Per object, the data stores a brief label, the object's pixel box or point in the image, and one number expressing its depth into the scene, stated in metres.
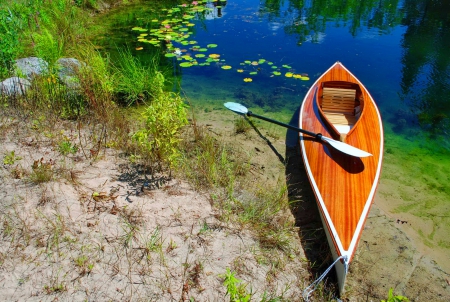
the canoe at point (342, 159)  3.14
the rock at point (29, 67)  5.18
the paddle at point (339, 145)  3.81
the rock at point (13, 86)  4.78
